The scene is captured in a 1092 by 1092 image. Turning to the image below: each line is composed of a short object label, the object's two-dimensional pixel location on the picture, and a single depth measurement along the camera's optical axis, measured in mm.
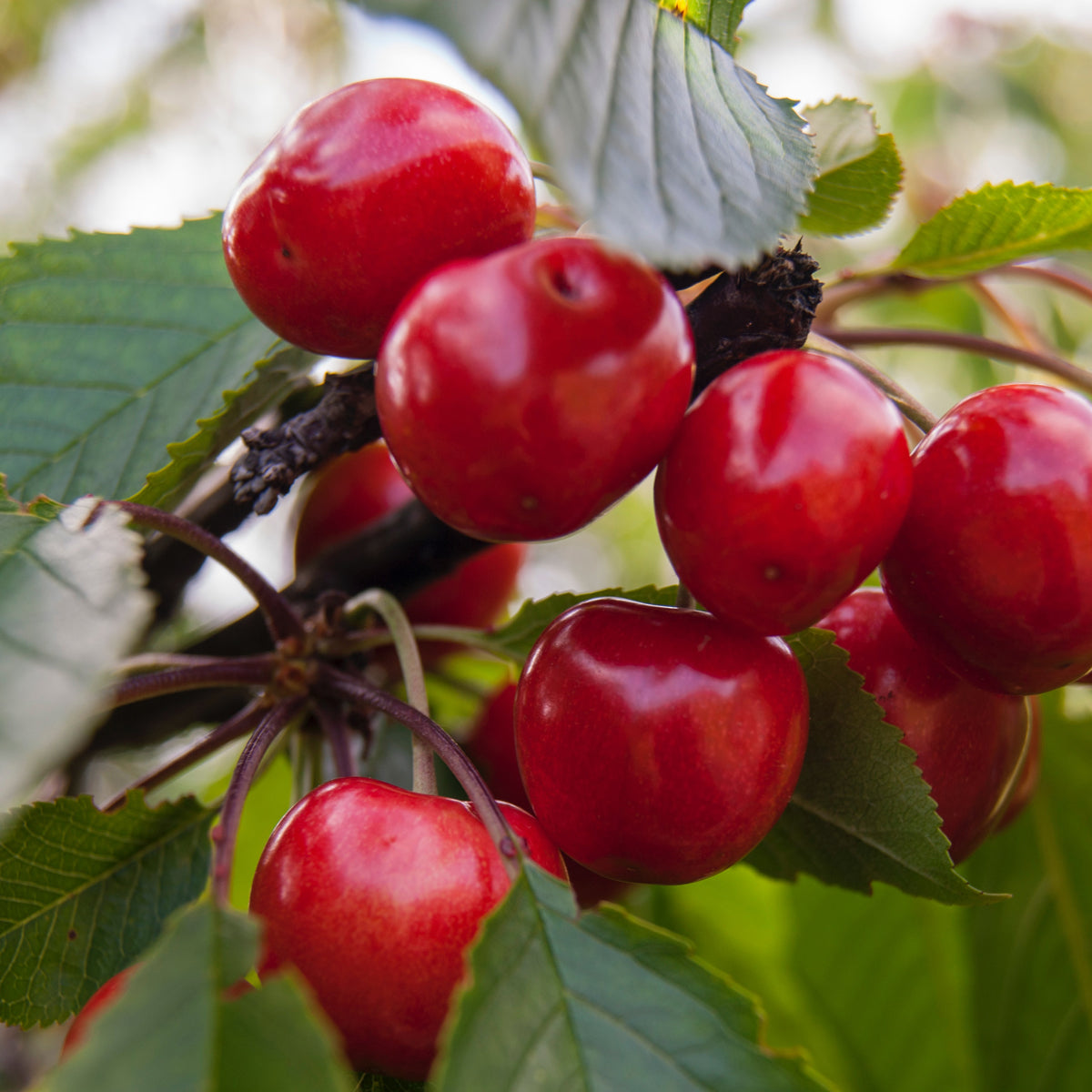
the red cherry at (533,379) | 246
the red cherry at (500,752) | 305
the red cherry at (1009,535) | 259
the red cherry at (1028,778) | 301
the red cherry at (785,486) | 252
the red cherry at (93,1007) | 257
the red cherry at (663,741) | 261
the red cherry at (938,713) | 276
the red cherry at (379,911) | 254
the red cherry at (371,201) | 259
